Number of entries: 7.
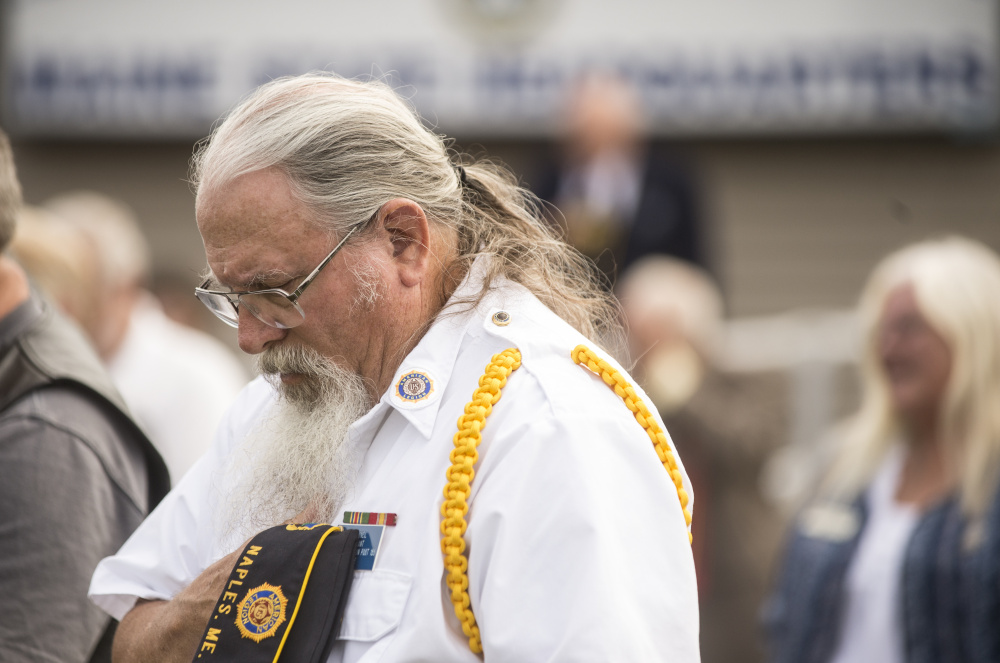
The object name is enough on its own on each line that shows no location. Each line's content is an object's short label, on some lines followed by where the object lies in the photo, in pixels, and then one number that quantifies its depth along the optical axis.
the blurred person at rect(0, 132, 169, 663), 4.69
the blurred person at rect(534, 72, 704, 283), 12.11
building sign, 18.75
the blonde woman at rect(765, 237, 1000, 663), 7.35
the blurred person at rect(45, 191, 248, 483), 9.80
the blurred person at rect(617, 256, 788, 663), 11.25
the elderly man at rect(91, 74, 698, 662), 3.51
